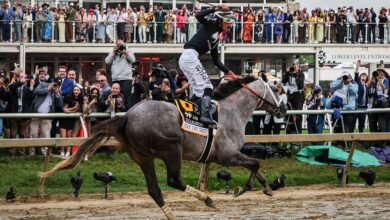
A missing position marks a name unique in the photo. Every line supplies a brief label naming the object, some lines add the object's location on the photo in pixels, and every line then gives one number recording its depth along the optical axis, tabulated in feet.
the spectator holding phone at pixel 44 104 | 64.28
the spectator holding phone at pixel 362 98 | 75.77
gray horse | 43.96
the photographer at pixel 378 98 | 76.07
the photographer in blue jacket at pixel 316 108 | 73.56
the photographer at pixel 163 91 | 58.13
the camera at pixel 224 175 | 59.36
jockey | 48.03
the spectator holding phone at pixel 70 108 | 63.87
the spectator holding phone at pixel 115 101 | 64.28
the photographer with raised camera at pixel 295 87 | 79.25
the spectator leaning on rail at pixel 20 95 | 66.74
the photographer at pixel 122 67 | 67.62
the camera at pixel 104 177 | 55.42
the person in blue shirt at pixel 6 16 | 113.39
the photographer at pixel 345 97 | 75.05
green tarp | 69.56
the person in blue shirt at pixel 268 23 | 124.57
